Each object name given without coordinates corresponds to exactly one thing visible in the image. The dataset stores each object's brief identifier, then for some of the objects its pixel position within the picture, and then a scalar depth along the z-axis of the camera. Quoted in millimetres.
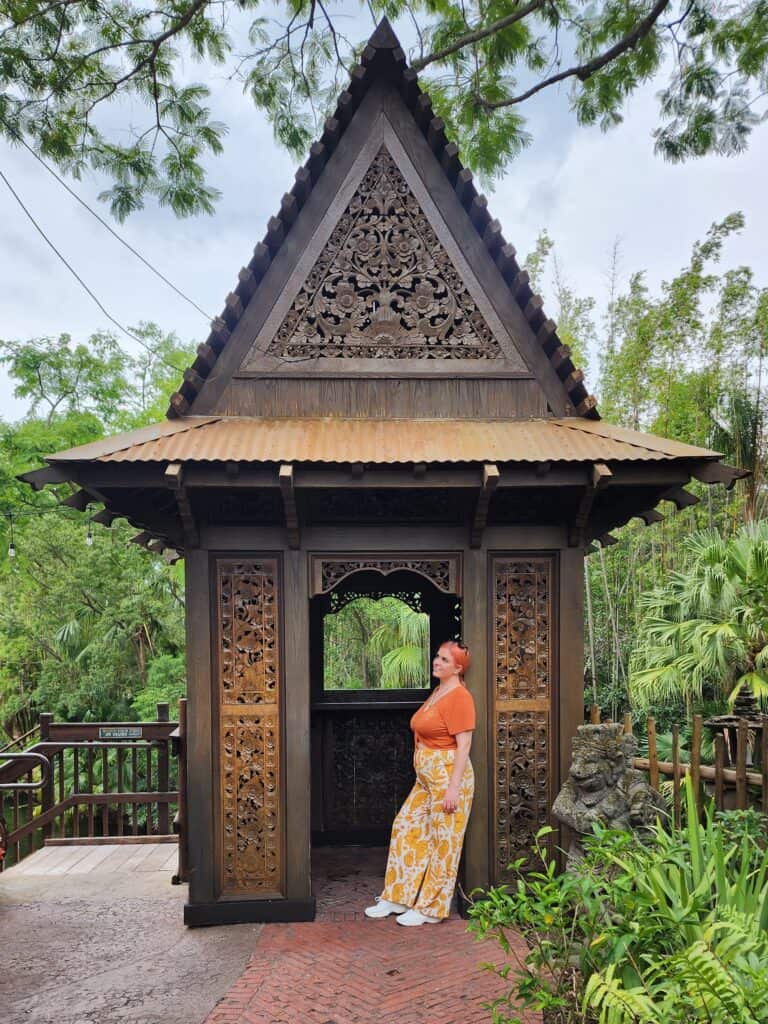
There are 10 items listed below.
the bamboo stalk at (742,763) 4348
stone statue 3555
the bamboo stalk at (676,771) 4305
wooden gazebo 3979
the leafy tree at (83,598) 13508
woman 3982
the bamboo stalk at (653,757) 4656
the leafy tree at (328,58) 5207
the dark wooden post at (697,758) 4258
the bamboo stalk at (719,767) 4410
